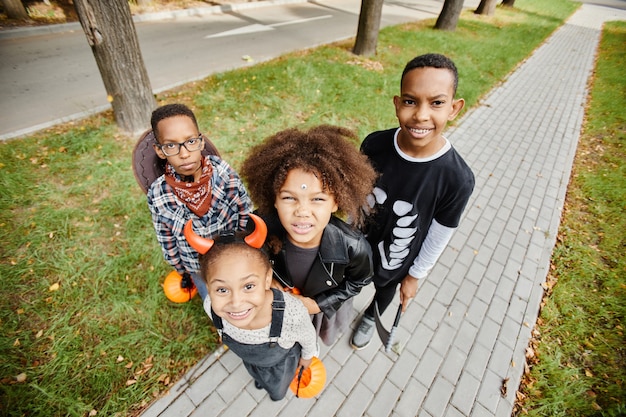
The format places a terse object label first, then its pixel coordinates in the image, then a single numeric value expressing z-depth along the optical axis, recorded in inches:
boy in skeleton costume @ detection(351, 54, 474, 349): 63.7
